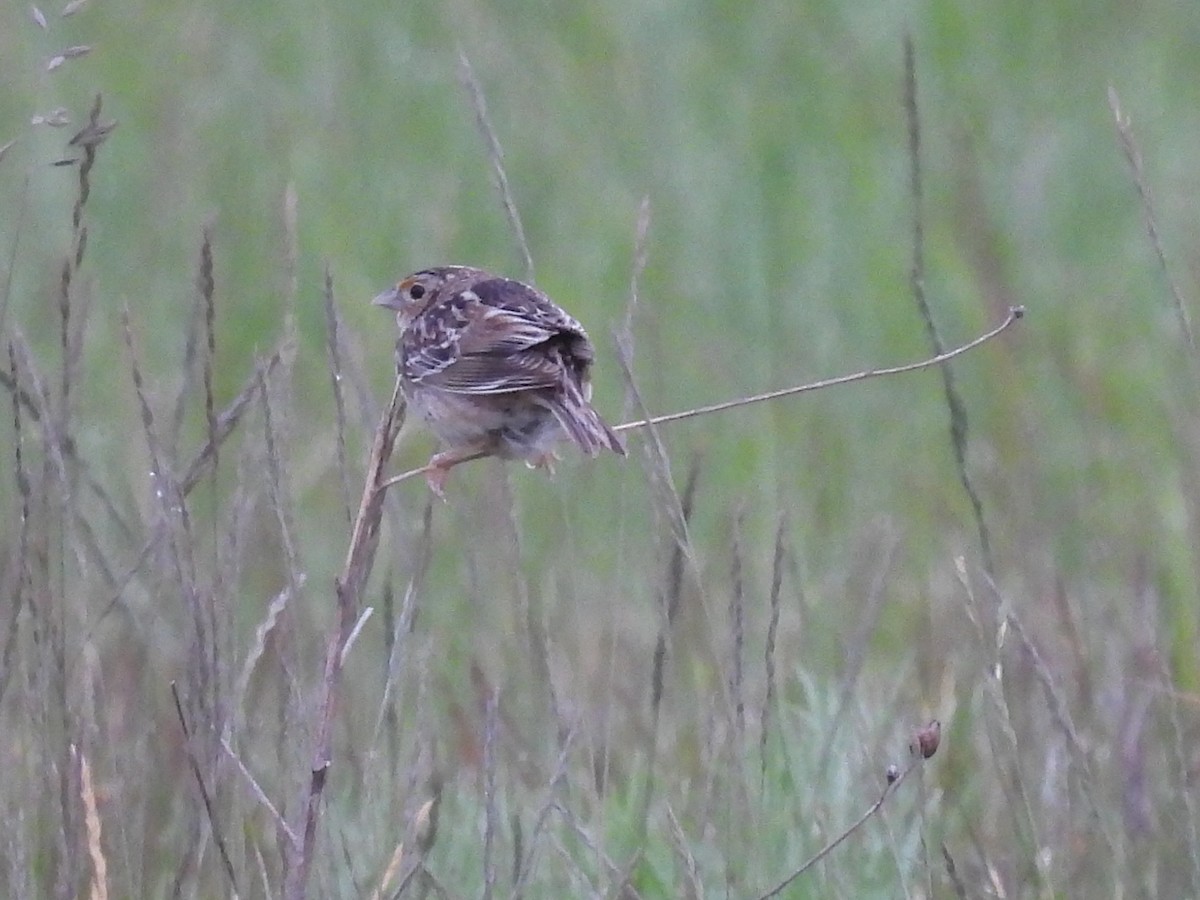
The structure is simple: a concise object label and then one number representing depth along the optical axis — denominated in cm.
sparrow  789
